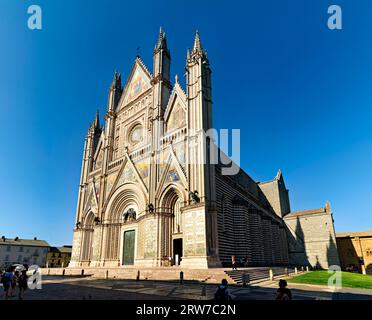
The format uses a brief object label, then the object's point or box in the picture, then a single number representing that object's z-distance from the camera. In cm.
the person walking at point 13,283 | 1089
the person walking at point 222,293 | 613
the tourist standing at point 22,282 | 987
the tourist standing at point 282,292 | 559
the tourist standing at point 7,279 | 1012
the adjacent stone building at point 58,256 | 6502
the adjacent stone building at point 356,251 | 4222
